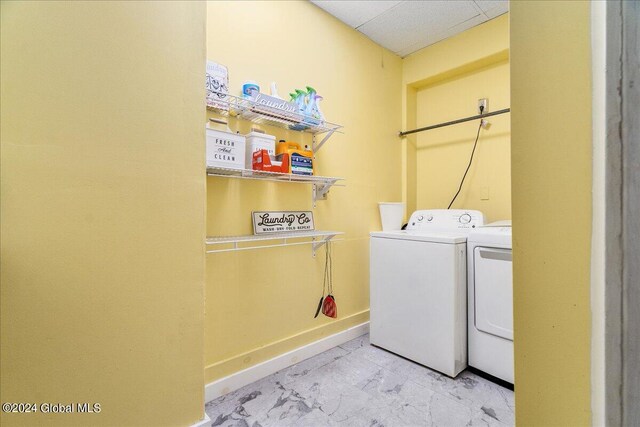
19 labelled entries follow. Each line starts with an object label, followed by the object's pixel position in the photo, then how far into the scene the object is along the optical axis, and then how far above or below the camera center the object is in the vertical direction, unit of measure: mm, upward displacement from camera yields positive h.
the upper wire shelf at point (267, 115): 1558 +552
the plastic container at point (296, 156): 1749 +329
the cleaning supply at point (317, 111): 1859 +630
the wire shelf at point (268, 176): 1526 +204
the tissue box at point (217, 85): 1441 +627
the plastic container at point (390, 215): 2461 -37
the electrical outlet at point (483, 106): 2352 +829
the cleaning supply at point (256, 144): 1625 +376
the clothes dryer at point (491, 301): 1633 -524
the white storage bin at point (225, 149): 1412 +309
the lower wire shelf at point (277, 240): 1518 -180
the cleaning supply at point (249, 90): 1575 +651
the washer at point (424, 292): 1758 -527
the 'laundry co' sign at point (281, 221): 1767 -66
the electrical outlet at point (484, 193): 2359 +137
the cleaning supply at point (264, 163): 1589 +263
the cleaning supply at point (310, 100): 1829 +690
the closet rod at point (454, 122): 2221 +733
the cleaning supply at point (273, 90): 1741 +720
